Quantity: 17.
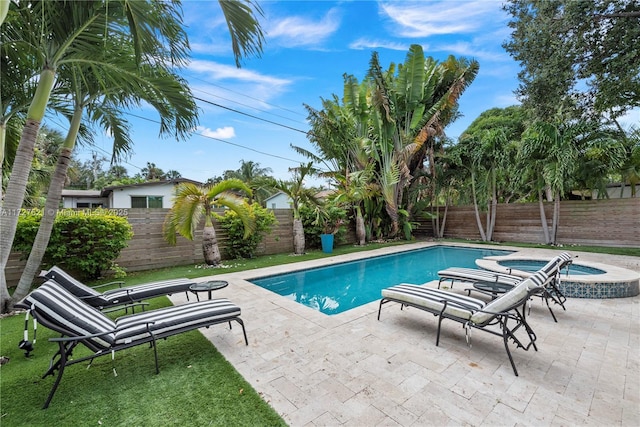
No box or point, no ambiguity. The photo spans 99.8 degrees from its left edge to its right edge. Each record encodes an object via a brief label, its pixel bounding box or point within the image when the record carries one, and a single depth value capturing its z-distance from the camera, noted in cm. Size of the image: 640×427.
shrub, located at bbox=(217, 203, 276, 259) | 992
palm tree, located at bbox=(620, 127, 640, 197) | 942
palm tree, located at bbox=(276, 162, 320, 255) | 1103
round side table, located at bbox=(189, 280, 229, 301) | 482
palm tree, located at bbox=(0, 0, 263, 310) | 367
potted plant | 1190
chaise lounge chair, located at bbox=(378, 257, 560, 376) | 325
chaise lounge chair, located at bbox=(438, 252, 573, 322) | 482
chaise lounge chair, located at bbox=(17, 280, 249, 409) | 262
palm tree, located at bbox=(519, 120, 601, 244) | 1018
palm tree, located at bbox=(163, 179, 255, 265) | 815
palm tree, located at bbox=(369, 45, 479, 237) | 1319
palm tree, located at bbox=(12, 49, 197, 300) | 478
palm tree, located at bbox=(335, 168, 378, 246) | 1305
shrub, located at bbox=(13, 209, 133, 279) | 598
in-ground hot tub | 541
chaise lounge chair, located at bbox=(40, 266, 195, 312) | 415
